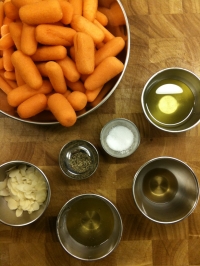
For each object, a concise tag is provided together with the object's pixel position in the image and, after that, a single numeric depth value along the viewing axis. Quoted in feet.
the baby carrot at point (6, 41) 0.75
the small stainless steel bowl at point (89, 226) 0.81
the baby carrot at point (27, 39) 0.72
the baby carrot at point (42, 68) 0.76
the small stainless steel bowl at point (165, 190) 0.81
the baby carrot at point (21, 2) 0.70
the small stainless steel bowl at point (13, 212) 0.80
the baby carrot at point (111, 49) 0.75
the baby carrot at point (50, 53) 0.73
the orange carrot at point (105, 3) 0.79
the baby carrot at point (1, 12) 0.77
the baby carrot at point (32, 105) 0.76
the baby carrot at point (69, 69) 0.75
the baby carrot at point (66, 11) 0.71
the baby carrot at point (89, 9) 0.75
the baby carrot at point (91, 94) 0.77
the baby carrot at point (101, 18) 0.79
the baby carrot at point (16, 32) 0.73
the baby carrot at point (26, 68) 0.72
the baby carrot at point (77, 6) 0.75
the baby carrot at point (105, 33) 0.78
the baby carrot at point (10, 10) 0.73
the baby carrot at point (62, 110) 0.74
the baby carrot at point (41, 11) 0.69
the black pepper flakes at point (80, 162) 0.85
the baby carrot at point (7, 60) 0.77
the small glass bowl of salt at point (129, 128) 0.84
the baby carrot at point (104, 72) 0.74
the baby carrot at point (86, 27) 0.73
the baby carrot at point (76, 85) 0.79
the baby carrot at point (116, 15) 0.77
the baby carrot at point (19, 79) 0.77
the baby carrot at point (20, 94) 0.76
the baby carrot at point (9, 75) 0.79
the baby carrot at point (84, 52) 0.71
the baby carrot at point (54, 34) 0.71
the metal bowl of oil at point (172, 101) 0.86
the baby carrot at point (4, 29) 0.77
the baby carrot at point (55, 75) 0.72
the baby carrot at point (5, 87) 0.79
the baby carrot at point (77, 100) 0.75
